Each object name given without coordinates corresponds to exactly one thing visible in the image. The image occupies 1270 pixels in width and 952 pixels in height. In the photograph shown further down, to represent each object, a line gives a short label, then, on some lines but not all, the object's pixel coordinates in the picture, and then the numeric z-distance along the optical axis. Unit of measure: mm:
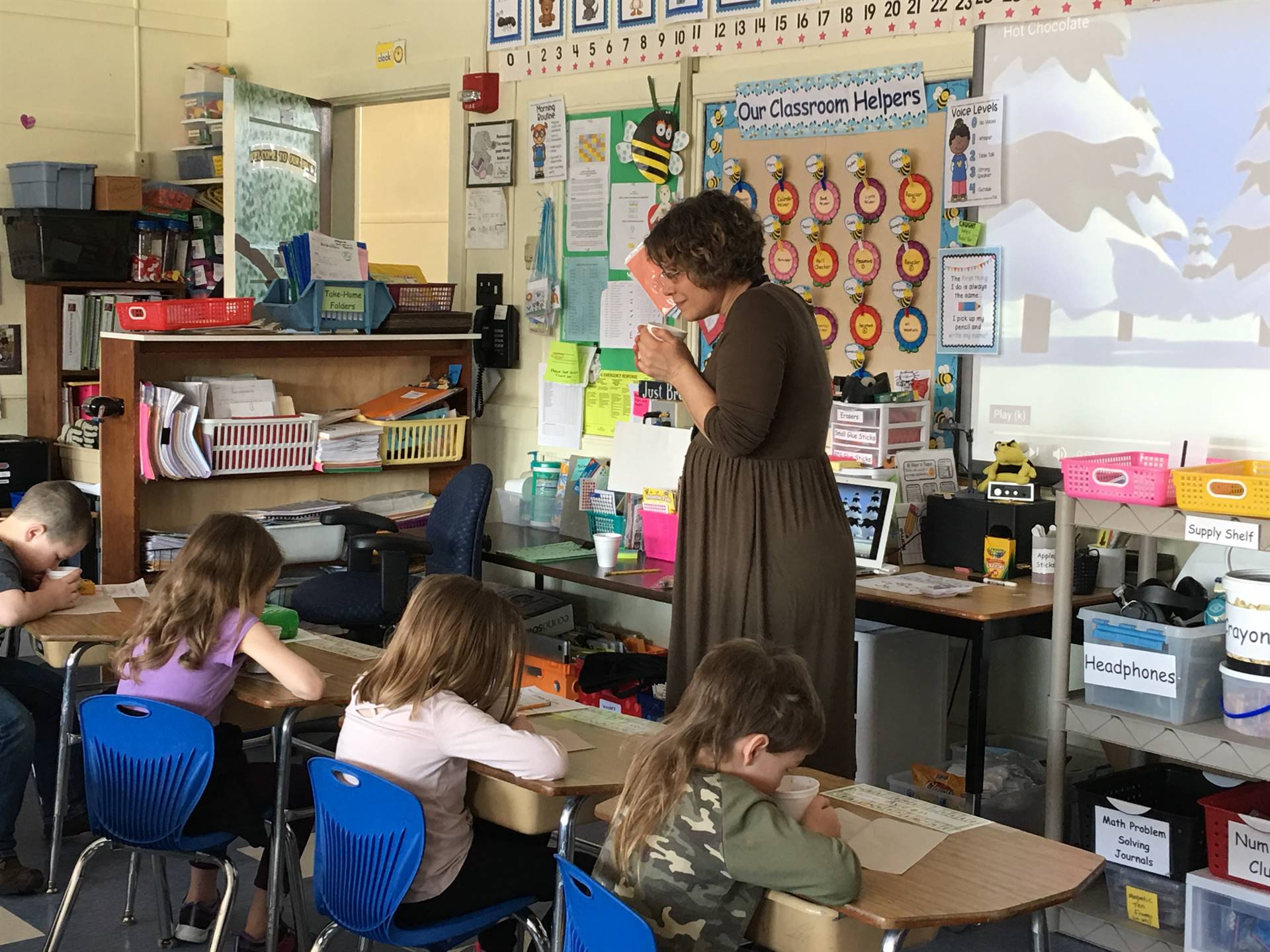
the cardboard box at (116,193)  6168
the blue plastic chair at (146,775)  2635
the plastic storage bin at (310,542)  4680
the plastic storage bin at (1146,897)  3207
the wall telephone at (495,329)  5480
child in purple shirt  2832
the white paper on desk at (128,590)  3715
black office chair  4250
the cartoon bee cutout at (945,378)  4152
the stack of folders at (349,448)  4754
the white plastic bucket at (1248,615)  2898
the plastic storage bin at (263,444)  4508
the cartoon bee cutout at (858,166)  4297
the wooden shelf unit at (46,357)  6230
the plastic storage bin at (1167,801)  3189
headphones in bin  3168
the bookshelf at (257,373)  4340
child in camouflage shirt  1899
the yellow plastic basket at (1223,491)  2895
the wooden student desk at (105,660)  2816
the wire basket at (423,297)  5078
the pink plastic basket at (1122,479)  3080
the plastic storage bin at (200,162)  6426
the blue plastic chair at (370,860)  2256
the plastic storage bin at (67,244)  6020
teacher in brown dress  2762
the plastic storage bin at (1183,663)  3082
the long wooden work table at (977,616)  3326
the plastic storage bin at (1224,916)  3008
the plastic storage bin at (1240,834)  2996
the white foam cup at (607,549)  4168
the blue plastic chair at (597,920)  1841
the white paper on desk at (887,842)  2029
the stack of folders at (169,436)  4328
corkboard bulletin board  4164
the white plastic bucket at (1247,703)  2967
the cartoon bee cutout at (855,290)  4352
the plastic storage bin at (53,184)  6051
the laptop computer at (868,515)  3840
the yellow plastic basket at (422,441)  4957
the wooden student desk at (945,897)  1851
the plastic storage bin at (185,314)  4402
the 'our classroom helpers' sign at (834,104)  4160
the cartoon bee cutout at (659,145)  4816
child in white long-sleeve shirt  2365
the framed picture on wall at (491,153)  5449
